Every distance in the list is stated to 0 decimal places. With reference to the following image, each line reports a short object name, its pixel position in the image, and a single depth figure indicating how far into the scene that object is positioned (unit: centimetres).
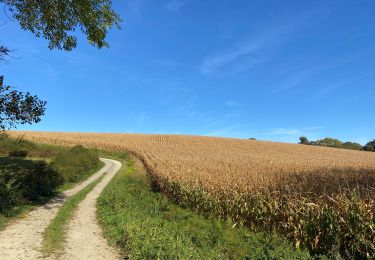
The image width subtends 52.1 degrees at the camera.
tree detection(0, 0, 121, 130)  1870
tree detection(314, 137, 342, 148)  15090
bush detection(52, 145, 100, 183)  3521
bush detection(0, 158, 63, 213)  1902
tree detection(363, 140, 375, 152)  12391
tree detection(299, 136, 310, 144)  15660
